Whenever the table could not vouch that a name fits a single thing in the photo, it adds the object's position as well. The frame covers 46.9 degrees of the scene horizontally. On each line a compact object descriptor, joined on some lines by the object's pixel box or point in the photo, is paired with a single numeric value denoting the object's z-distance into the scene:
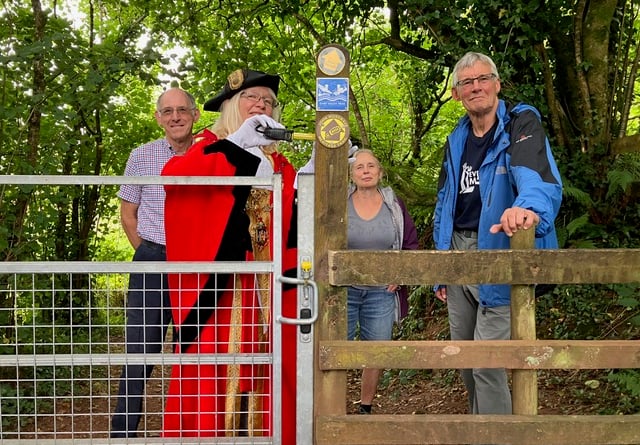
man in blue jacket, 3.34
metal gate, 2.90
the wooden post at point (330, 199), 2.85
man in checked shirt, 3.99
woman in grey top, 4.71
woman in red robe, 3.48
